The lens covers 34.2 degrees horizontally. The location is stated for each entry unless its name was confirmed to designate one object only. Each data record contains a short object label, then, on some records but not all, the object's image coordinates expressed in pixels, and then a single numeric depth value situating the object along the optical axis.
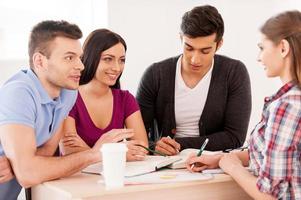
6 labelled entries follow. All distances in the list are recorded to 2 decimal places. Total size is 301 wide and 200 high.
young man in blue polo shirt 1.51
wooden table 1.31
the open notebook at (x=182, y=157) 1.64
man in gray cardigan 2.28
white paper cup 1.32
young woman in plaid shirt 1.27
